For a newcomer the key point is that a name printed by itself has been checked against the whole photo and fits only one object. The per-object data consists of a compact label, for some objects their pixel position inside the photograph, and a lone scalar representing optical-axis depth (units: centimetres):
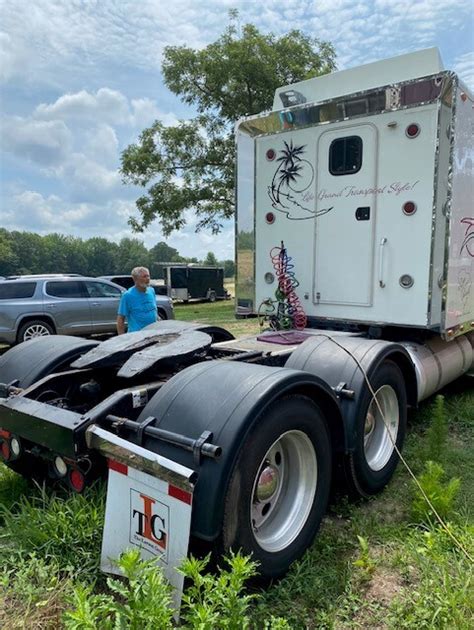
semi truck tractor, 236
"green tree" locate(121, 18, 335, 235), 2186
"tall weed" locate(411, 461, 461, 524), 310
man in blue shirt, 596
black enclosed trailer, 3152
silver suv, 1112
